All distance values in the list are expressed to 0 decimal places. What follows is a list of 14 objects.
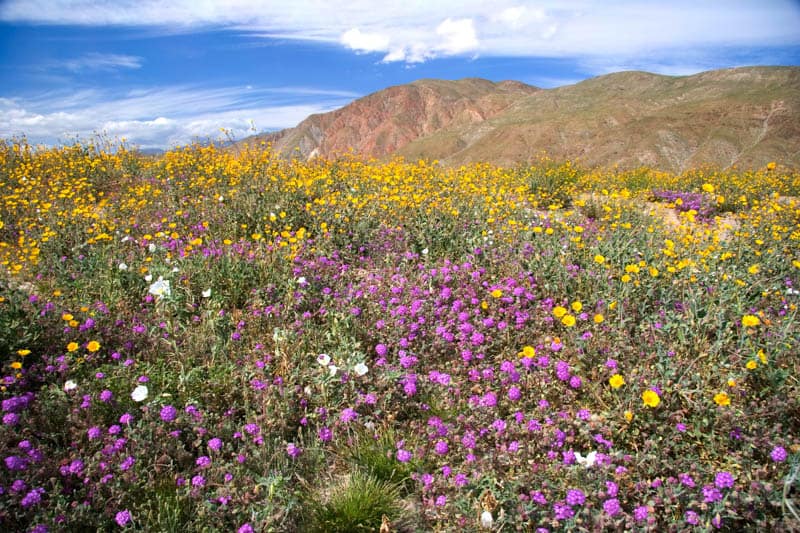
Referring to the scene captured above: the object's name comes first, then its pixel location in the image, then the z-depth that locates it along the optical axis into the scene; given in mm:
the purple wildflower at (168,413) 2668
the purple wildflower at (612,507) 2078
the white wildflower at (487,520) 2175
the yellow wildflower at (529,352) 3102
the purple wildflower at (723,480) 2084
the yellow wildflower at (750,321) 2947
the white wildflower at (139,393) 2773
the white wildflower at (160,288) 4016
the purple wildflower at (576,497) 2133
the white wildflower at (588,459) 2354
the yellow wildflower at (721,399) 2504
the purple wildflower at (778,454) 2176
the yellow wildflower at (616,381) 2582
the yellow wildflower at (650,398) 2539
